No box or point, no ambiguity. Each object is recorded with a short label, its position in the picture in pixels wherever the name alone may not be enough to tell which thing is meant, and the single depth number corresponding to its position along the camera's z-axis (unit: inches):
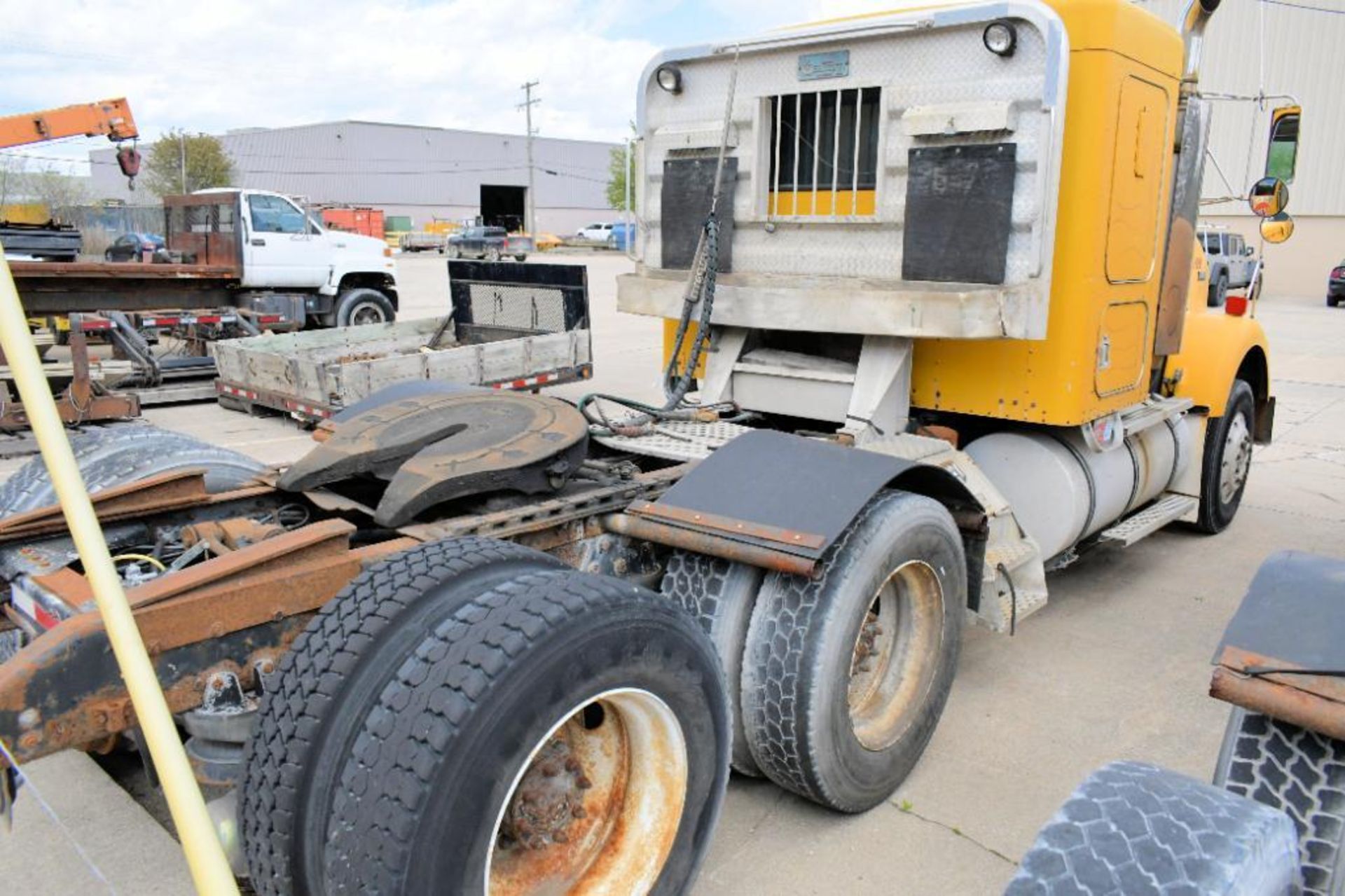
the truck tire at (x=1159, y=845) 65.3
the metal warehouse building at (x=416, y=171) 2765.7
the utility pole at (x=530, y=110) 2549.2
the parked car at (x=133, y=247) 690.8
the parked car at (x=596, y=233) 2619.8
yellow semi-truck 84.8
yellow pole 50.0
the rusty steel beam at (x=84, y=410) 353.4
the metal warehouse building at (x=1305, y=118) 1013.8
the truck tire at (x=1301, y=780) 79.1
